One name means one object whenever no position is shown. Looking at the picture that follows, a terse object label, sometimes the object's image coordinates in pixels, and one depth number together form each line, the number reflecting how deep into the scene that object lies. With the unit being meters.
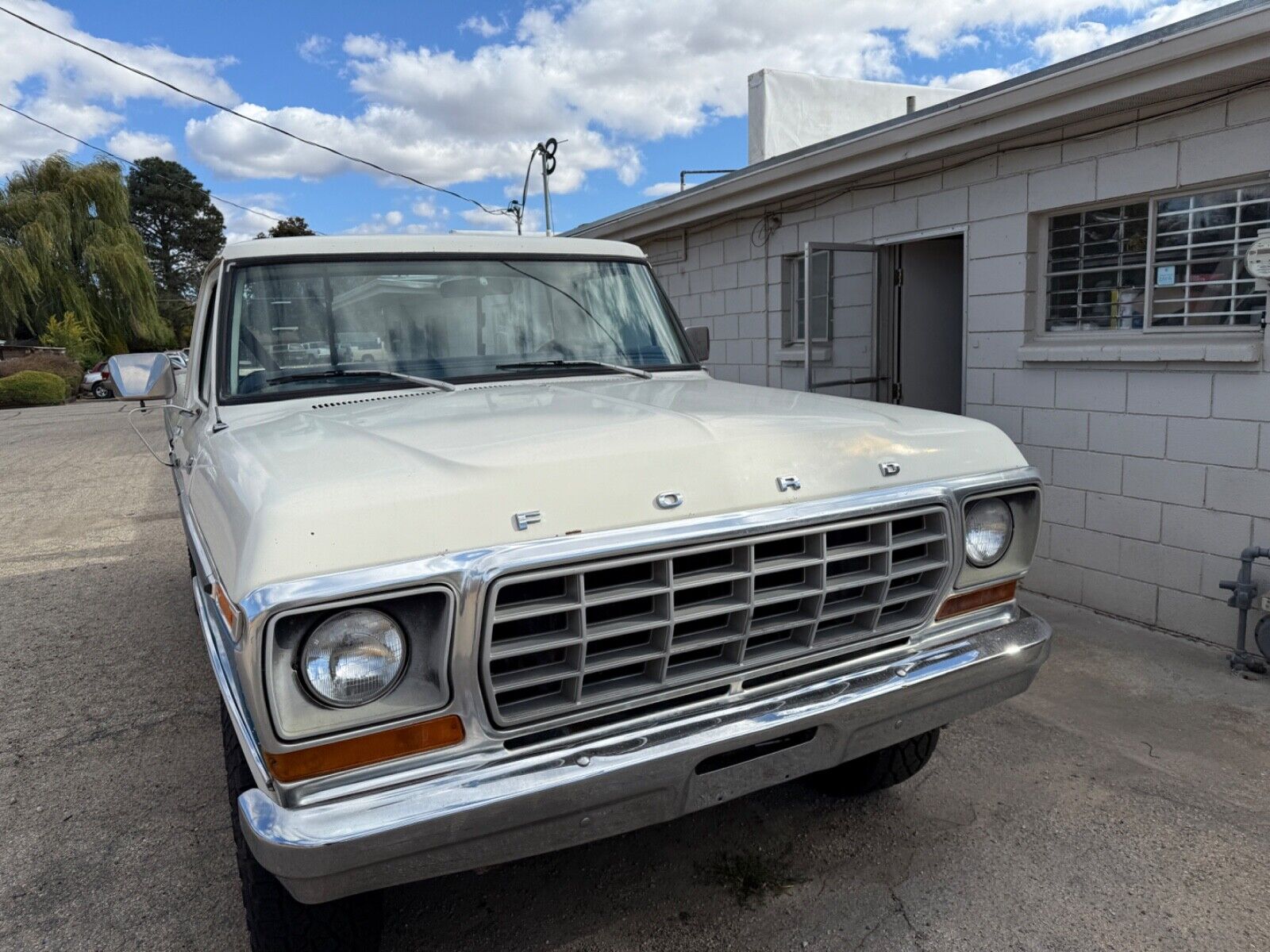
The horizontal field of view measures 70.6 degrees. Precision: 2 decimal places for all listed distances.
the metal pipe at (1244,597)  4.12
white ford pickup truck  1.75
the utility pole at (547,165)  17.53
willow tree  29.16
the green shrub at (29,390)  25.12
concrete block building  4.33
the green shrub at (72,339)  29.02
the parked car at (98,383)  27.70
